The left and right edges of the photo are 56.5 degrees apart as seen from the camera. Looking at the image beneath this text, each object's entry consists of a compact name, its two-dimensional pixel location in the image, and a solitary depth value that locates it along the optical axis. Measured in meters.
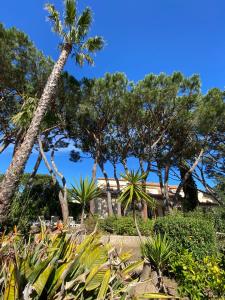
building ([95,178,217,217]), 16.75
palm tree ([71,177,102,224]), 4.71
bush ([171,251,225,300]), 2.40
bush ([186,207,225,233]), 9.28
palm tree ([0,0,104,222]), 5.64
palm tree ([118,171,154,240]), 6.20
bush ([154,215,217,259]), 5.39
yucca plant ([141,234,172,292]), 4.60
